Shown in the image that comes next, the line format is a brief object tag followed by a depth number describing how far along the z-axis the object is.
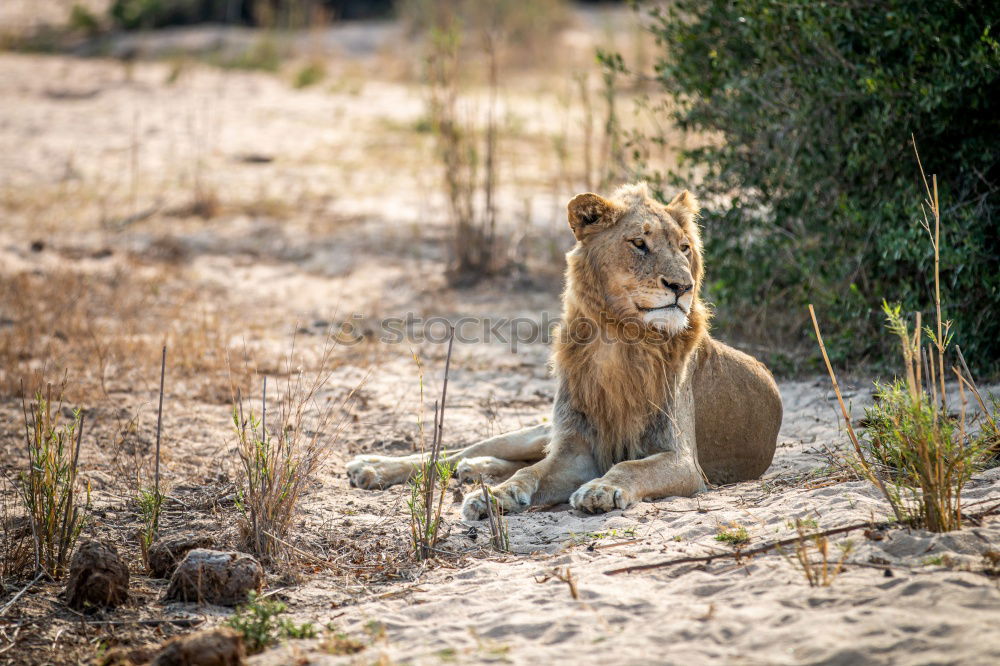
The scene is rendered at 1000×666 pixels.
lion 10.42
